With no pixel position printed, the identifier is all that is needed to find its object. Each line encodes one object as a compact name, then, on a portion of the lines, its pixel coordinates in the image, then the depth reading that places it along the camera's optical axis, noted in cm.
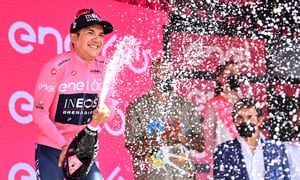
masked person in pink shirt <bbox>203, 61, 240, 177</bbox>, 949
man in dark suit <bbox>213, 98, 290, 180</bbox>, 872
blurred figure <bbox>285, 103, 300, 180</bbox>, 907
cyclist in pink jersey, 802
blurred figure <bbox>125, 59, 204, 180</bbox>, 843
